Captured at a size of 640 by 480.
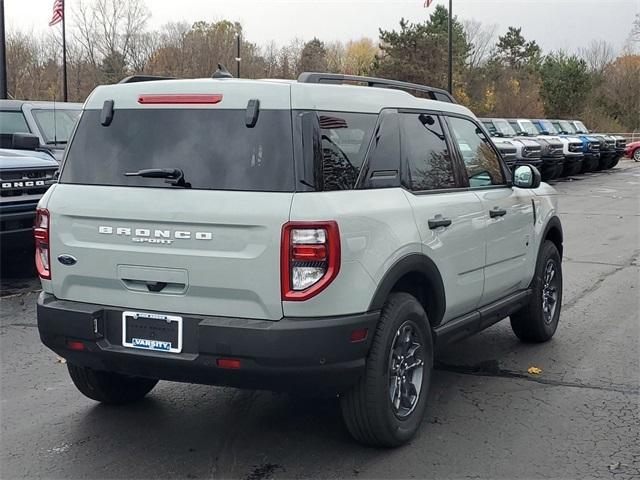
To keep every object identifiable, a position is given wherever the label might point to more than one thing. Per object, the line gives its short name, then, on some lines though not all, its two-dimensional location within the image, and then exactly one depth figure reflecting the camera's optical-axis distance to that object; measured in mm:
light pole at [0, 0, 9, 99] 17250
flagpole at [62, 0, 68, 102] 28181
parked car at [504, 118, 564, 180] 25862
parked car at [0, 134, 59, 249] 8062
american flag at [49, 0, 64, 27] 23500
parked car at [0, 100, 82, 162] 10652
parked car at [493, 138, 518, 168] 23719
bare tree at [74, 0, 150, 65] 44844
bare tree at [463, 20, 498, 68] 65812
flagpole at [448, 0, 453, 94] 32062
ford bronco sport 3520
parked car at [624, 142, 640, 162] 39594
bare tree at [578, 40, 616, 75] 69000
